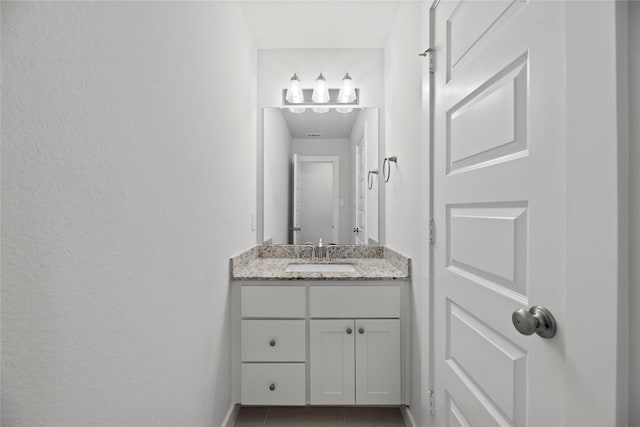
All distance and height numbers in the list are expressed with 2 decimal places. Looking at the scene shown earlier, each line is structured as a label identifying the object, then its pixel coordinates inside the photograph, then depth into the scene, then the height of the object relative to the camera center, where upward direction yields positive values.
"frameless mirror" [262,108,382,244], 2.35 +0.27
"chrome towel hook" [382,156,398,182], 1.98 +0.30
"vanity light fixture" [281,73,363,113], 2.32 +0.85
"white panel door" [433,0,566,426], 0.67 +0.01
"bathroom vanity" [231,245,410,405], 1.72 -0.72
